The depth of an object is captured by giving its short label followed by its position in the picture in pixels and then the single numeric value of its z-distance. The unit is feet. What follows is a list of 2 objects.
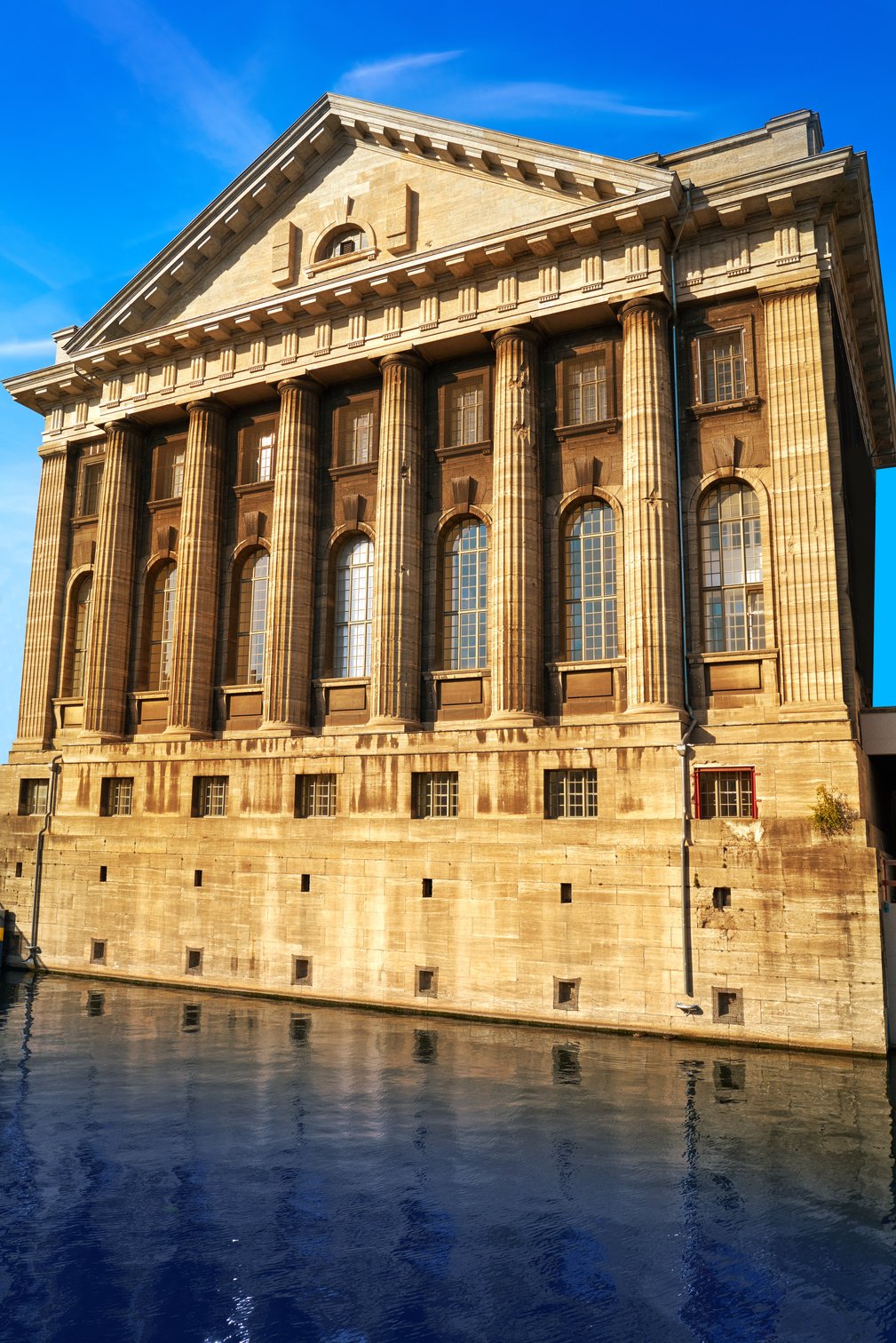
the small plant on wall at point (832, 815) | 78.59
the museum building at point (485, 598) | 84.48
